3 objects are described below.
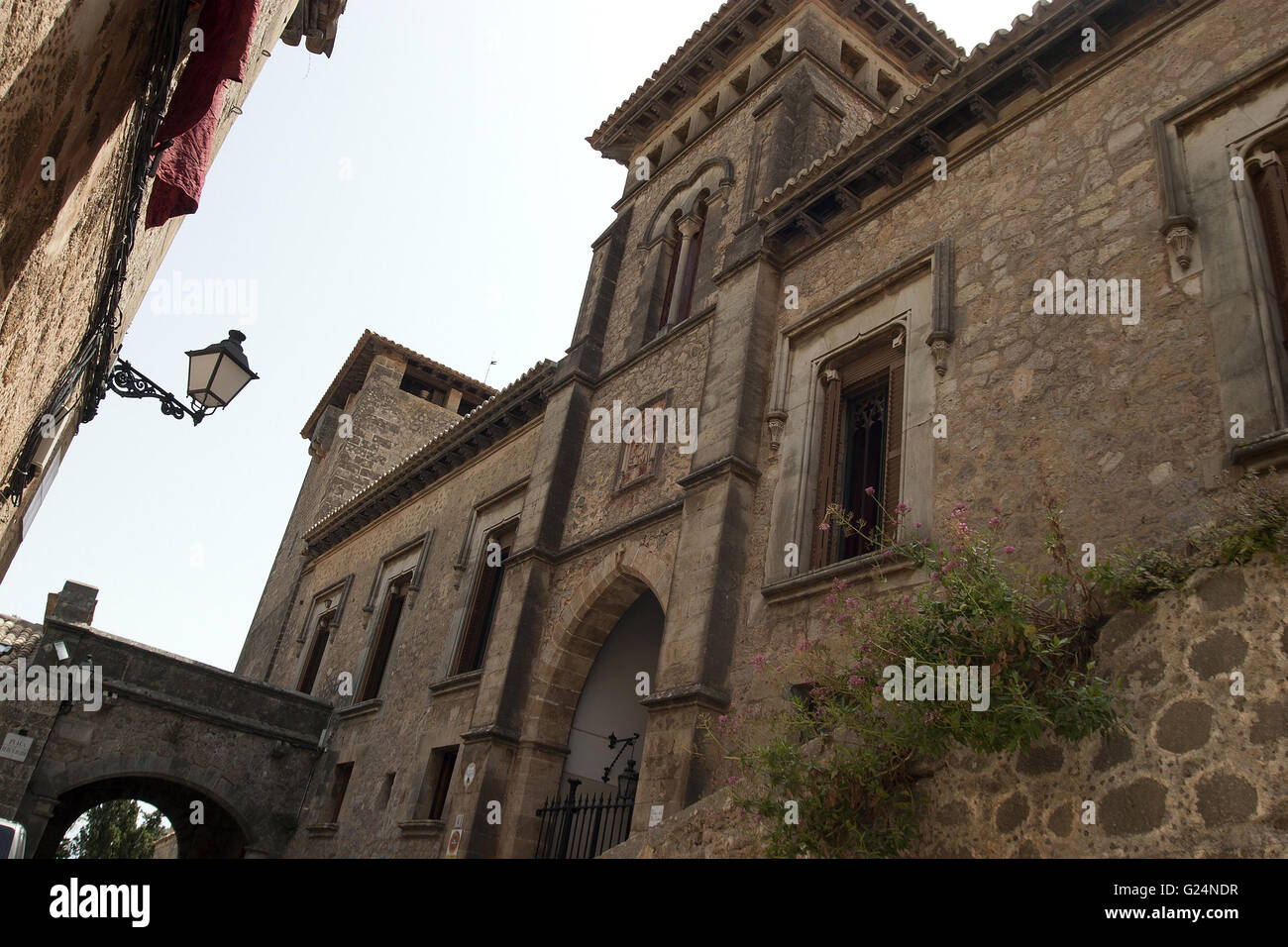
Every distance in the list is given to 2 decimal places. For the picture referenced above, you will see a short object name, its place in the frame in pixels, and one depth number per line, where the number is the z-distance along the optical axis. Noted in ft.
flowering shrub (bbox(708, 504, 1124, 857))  13.50
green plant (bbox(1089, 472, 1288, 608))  12.62
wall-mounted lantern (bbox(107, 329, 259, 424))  23.45
